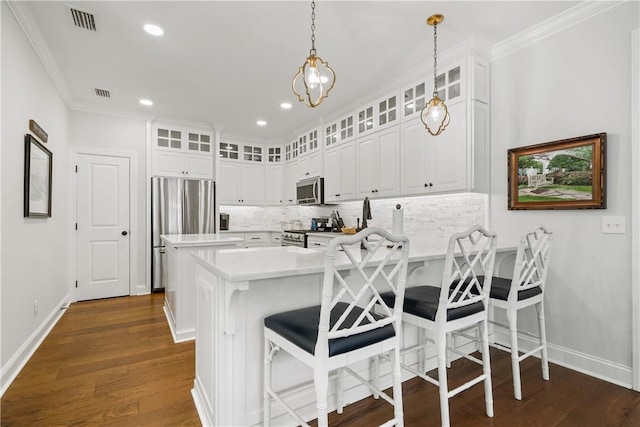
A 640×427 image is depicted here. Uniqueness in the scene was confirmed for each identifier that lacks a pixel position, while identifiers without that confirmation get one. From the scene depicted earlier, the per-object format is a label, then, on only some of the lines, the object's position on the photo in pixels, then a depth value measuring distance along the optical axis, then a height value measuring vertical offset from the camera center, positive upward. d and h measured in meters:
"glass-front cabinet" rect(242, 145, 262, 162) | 6.14 +1.21
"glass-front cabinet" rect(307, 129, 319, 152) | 5.24 +1.26
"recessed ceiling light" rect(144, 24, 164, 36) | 2.60 +1.54
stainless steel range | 4.92 -0.37
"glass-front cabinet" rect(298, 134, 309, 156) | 5.55 +1.24
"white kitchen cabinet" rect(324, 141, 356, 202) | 4.40 +0.61
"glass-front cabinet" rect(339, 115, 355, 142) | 4.43 +1.22
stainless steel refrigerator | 4.81 +0.08
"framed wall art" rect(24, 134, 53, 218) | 2.62 +0.34
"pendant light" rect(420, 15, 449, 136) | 2.51 +0.91
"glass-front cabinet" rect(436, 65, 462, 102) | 3.00 +1.27
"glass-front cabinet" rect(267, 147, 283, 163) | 6.43 +1.23
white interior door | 4.40 -0.15
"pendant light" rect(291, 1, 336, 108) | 1.89 +0.85
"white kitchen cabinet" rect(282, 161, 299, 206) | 5.95 +0.63
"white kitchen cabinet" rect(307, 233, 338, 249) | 4.42 -0.36
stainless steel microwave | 5.06 +0.40
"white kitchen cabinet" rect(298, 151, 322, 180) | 5.14 +0.84
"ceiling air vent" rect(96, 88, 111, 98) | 3.92 +1.54
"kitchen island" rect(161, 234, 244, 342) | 2.99 -0.64
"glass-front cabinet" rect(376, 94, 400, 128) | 3.70 +1.25
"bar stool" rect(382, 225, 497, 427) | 1.68 -0.54
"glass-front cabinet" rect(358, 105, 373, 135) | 4.08 +1.25
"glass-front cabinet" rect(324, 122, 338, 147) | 4.77 +1.23
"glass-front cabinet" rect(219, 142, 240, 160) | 5.83 +1.20
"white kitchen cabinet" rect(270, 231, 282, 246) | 5.81 -0.42
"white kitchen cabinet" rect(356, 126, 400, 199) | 3.69 +0.63
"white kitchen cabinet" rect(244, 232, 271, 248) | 5.85 -0.45
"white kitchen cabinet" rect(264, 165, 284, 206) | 6.31 +0.62
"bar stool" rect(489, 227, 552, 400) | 2.05 -0.54
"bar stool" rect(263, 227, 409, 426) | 1.26 -0.52
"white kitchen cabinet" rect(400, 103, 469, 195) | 2.97 +0.59
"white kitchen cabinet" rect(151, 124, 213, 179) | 4.99 +1.02
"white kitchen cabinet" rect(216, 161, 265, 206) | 5.81 +0.59
